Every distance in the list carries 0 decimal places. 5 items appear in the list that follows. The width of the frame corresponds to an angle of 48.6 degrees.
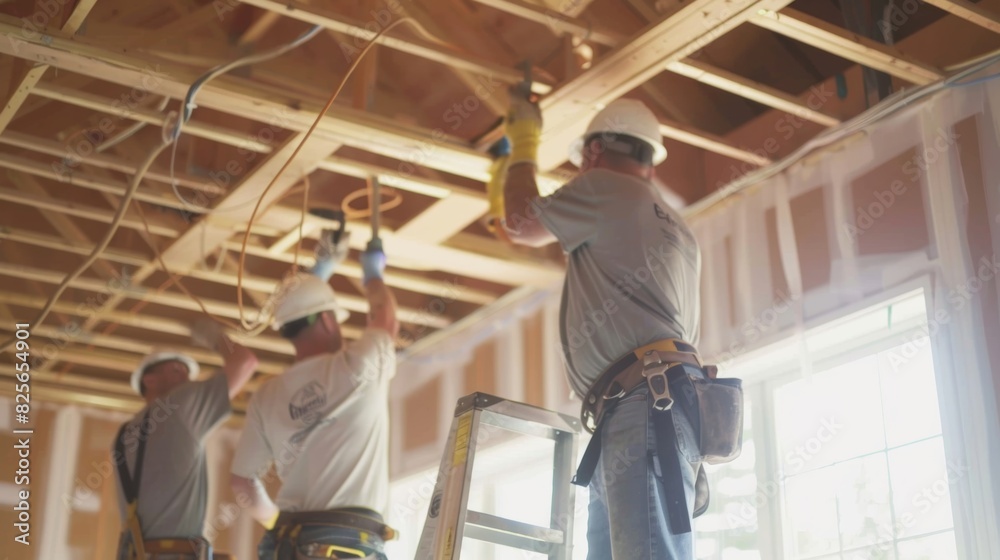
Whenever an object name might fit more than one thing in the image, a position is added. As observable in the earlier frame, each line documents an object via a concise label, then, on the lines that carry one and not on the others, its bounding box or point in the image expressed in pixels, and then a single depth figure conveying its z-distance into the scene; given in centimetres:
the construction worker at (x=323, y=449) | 369
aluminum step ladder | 273
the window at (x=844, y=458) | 336
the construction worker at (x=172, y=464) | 420
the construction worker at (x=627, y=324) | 258
